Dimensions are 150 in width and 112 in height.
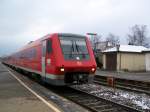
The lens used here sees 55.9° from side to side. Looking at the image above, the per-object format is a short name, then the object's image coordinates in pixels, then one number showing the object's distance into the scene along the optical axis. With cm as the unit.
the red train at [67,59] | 690
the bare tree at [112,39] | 5119
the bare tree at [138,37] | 4506
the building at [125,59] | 1918
